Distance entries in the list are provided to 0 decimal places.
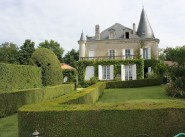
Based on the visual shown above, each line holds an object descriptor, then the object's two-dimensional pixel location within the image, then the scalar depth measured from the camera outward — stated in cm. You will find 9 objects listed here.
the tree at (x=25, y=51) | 3213
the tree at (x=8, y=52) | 3527
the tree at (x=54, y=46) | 4149
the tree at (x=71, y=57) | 4316
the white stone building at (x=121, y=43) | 2265
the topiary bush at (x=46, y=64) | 1531
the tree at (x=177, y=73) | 1091
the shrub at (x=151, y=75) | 1941
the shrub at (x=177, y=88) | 1077
